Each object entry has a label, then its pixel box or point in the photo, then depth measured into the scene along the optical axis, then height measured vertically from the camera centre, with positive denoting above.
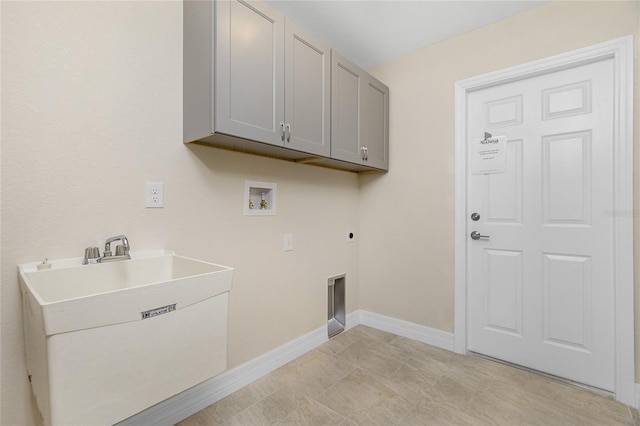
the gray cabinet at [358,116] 2.08 +0.74
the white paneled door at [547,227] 1.79 -0.12
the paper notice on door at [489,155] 2.12 +0.41
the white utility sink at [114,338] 0.78 -0.39
